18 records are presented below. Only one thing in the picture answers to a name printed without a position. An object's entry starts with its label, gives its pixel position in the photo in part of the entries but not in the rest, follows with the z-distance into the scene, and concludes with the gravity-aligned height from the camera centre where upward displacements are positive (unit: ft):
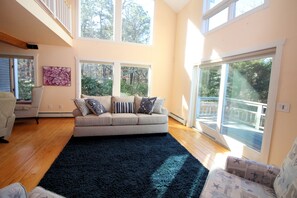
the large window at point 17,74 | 16.71 +0.62
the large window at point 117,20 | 17.52 +7.17
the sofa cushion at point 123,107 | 13.20 -1.76
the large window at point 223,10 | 9.61 +5.44
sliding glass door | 9.14 -0.82
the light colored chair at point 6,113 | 9.75 -2.04
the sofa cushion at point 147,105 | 13.24 -1.54
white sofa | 11.34 -2.57
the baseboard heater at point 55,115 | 17.21 -3.47
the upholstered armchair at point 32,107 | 13.92 -2.23
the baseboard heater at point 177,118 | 16.53 -3.29
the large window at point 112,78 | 18.03 +0.73
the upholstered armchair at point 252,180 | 3.99 -2.62
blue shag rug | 6.31 -3.96
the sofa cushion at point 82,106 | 11.75 -1.63
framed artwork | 16.83 +0.68
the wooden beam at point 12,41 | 12.96 +3.36
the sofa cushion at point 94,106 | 12.03 -1.64
